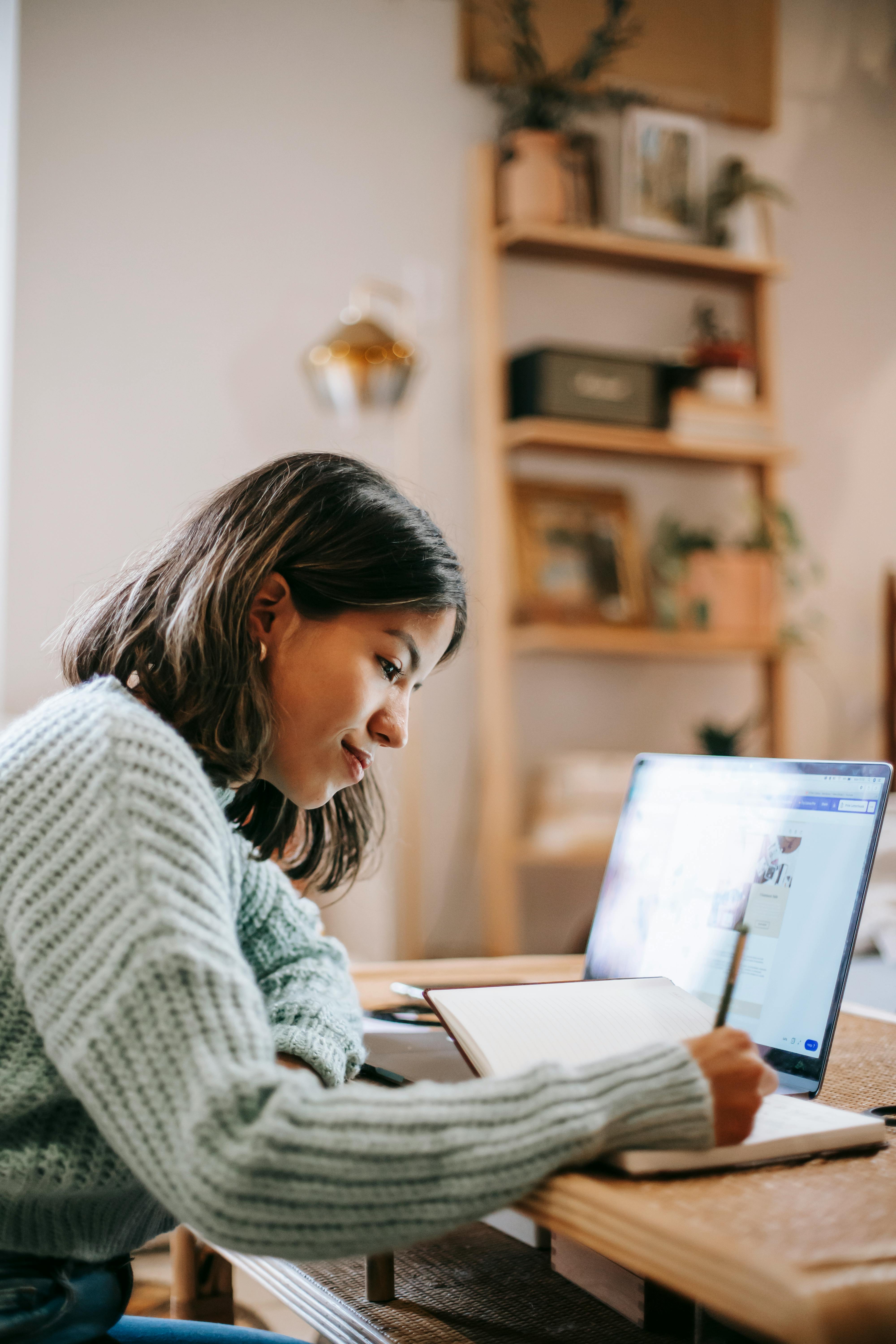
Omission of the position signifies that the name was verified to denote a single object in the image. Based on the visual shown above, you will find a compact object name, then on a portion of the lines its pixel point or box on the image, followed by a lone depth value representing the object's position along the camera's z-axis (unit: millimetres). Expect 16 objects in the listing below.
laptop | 919
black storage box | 2895
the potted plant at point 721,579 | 3064
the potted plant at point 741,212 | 3182
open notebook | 719
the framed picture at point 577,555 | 2977
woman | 632
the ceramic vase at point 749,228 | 3186
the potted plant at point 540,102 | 2932
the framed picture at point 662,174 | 3131
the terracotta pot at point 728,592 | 3062
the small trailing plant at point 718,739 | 2961
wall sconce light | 2557
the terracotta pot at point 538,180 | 2928
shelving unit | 2863
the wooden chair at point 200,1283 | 1248
